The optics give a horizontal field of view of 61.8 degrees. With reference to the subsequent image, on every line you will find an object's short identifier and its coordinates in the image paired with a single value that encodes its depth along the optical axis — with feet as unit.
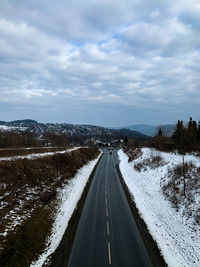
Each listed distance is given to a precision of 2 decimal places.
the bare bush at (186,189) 55.39
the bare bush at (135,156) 169.39
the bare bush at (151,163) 109.35
